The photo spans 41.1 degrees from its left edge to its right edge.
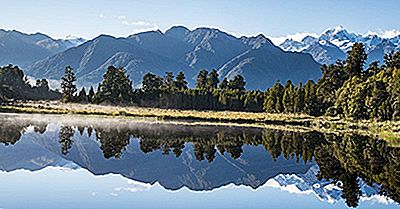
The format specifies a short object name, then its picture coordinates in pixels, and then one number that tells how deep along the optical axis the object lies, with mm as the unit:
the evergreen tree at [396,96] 77462
